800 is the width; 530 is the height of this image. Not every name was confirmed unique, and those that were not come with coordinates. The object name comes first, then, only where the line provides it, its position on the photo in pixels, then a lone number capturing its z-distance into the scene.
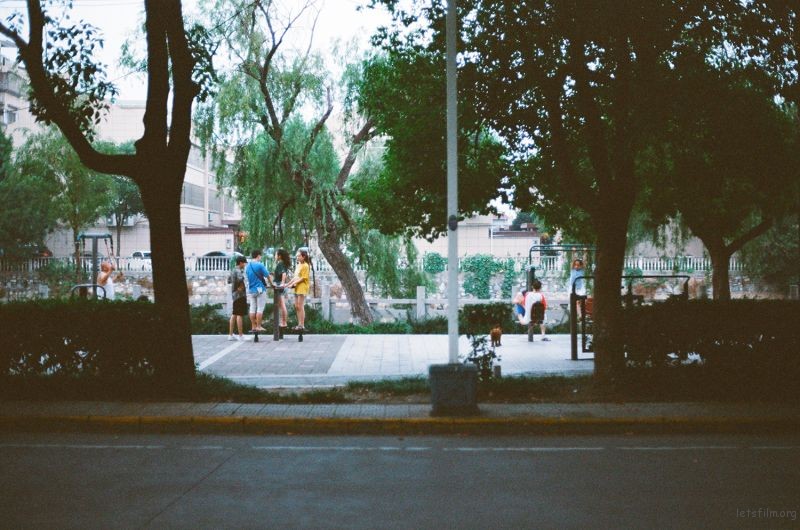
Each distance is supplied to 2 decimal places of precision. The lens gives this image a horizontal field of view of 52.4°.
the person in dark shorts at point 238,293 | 17.39
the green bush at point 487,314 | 14.88
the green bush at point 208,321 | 20.92
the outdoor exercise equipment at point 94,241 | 17.50
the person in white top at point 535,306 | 17.78
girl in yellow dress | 17.76
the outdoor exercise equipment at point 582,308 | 12.77
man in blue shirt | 17.31
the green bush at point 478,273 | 29.64
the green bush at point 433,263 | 29.66
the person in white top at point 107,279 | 18.68
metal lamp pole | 9.20
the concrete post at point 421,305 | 23.17
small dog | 14.16
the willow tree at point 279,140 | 22.89
